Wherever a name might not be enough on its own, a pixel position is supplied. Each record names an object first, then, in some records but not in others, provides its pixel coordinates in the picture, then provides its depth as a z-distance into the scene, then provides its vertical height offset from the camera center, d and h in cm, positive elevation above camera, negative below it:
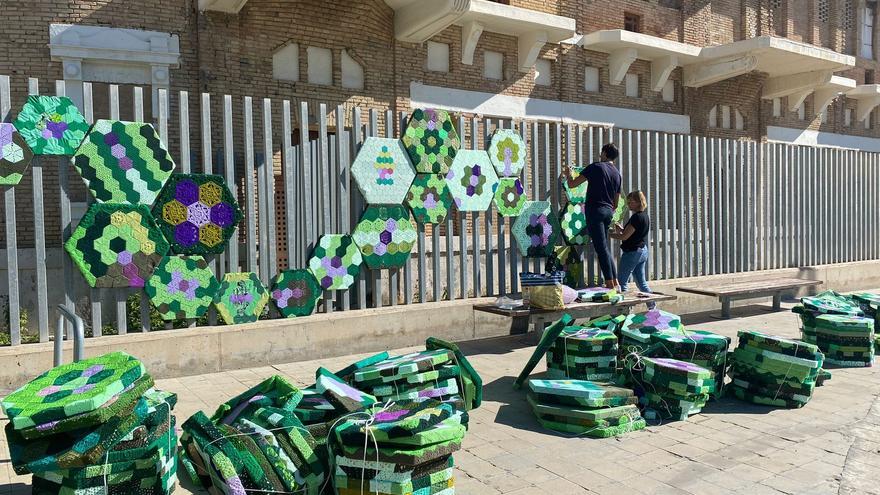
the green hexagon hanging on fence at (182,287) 652 -48
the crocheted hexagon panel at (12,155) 588 +74
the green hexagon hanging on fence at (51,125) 592 +102
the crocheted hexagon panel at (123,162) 616 +71
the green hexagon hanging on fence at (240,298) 684 -63
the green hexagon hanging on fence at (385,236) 775 -2
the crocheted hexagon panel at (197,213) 652 +24
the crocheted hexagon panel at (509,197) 884 +46
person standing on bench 898 +42
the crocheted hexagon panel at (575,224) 942 +10
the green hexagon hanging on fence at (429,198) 811 +43
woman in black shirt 905 -16
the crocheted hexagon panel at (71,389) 329 -77
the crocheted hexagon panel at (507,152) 880 +105
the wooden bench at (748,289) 984 -91
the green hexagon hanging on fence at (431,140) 802 +112
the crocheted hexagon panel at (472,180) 841 +66
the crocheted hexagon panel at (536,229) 909 +3
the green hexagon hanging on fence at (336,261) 743 -29
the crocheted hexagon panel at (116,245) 618 -6
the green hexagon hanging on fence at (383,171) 767 +73
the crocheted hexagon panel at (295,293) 718 -61
